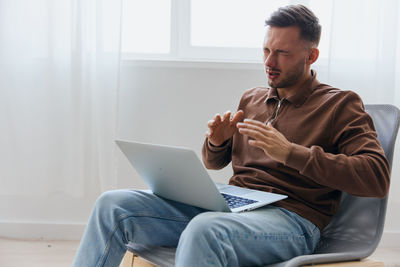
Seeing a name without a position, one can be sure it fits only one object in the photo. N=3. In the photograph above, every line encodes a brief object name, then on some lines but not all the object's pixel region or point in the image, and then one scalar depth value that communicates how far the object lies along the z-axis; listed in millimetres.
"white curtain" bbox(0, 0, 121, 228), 2371
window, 2523
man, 1135
